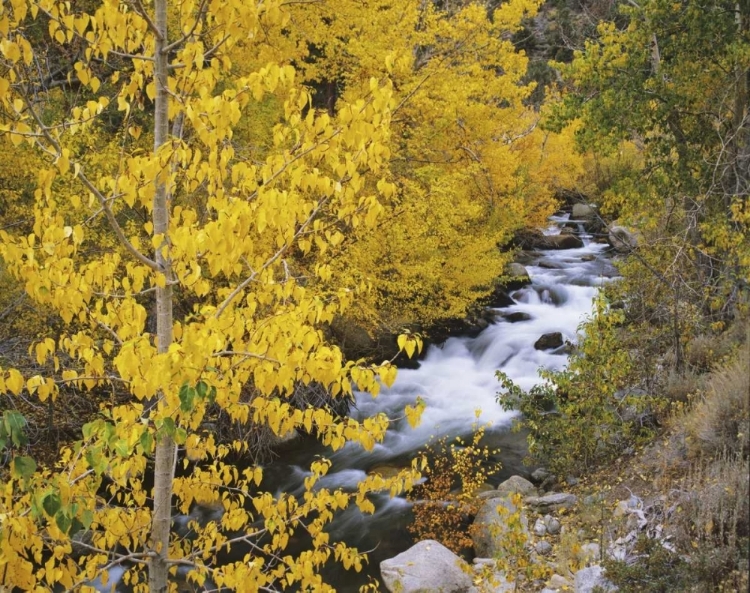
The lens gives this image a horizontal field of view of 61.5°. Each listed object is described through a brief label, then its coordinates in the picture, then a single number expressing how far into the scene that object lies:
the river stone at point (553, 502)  7.66
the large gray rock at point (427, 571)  6.43
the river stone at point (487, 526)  7.44
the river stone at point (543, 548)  6.76
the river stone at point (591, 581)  4.84
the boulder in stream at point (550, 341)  14.08
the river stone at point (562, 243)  21.72
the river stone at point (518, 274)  17.77
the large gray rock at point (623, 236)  19.03
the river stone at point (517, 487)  8.51
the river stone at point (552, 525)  7.12
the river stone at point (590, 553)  5.80
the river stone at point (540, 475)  8.94
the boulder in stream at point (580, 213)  24.26
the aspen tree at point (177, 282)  2.77
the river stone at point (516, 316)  16.09
